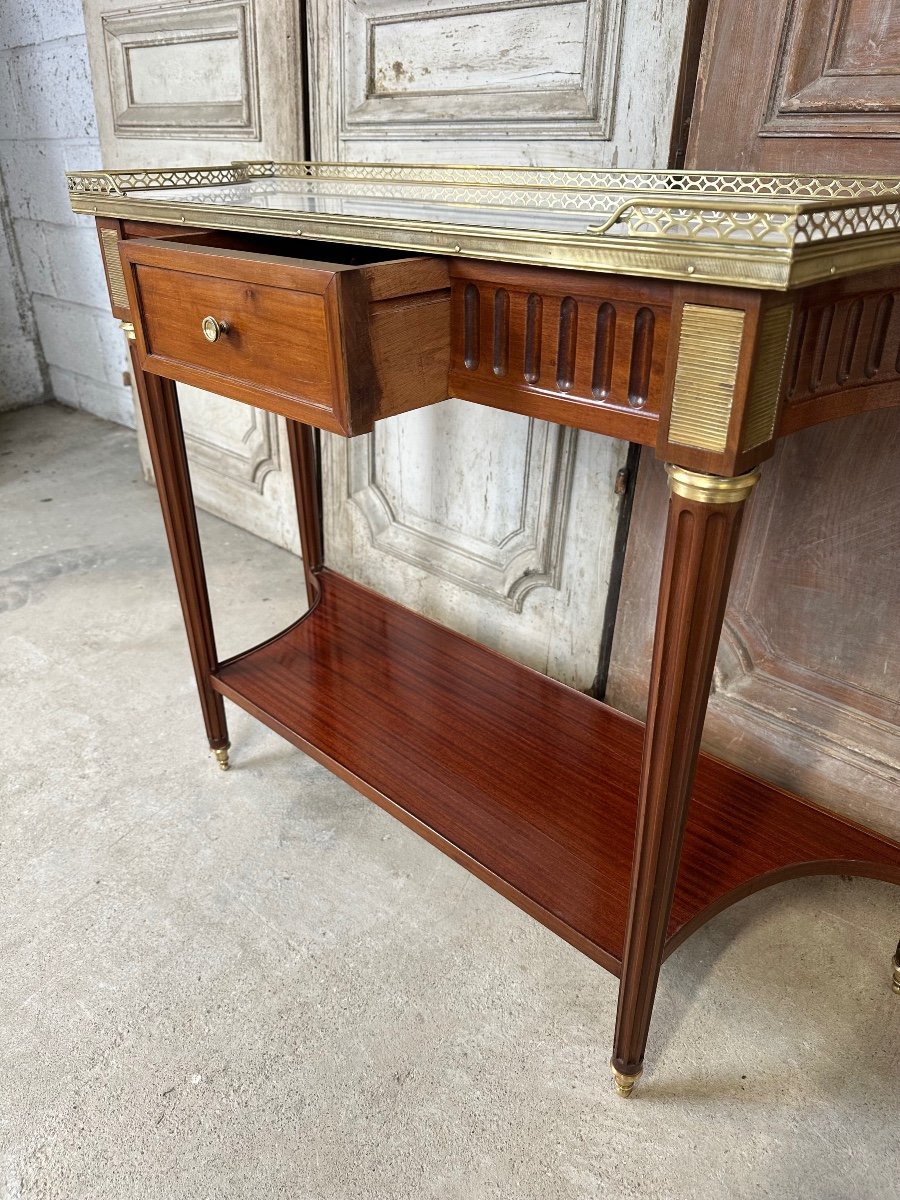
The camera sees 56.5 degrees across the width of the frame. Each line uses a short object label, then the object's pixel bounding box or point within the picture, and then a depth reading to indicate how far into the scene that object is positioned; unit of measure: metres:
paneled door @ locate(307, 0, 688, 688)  1.14
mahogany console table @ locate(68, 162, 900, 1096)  0.62
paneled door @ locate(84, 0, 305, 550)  1.65
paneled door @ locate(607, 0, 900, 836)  0.93
